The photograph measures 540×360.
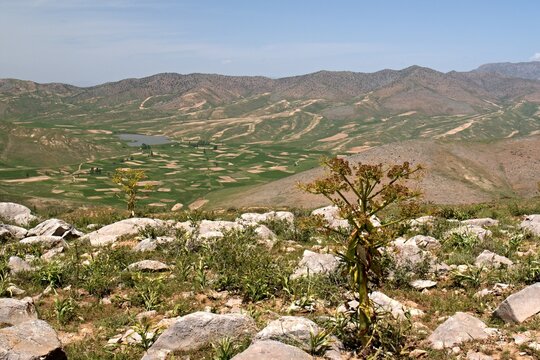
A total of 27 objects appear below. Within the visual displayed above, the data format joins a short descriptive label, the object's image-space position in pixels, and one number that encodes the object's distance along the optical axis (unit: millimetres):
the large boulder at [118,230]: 24594
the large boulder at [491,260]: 17895
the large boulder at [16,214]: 32188
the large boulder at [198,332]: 11500
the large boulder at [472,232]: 22375
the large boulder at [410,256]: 17686
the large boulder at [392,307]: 13344
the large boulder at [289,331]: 10914
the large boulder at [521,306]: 12539
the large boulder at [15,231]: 25395
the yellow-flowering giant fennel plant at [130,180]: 40166
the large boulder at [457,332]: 11531
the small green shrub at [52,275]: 17172
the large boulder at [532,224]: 24239
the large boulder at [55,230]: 25297
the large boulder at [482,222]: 27552
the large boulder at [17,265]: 18394
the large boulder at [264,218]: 29166
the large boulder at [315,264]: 16859
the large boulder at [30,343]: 9516
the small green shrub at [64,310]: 14008
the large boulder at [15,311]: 12117
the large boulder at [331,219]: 26134
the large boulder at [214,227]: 23750
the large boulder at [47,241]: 22875
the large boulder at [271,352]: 9612
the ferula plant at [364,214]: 10781
